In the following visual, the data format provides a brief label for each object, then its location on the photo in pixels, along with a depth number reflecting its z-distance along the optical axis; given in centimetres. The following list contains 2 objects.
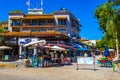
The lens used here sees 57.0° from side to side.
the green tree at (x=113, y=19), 1368
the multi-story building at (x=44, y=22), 2926
